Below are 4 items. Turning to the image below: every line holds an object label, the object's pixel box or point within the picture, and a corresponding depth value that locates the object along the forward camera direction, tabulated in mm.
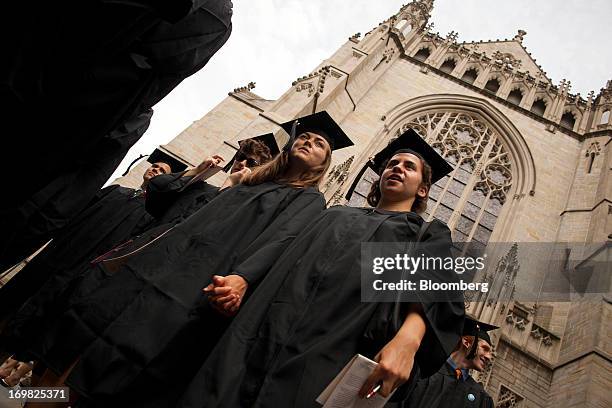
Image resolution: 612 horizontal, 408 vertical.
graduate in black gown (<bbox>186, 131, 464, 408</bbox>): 1469
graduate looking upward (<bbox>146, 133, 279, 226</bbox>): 2953
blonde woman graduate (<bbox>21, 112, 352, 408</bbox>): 1698
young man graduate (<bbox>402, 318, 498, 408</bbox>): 3713
